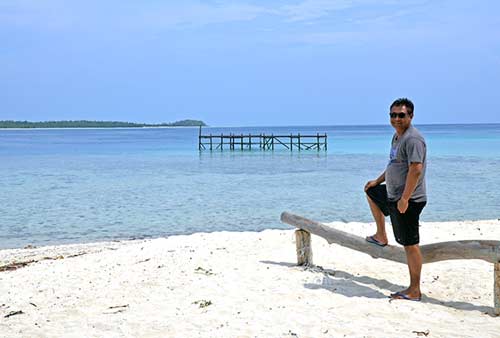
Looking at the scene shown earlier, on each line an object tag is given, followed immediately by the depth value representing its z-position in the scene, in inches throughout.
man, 212.5
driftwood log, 214.2
